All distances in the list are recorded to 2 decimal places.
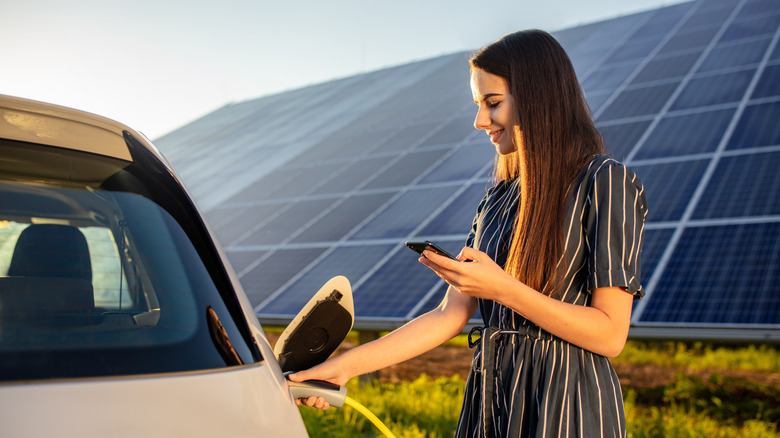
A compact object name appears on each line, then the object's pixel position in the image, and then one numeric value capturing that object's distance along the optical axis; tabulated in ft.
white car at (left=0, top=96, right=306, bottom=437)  3.88
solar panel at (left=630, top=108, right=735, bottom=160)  22.02
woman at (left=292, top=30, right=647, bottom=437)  5.76
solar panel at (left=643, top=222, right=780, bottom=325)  15.69
